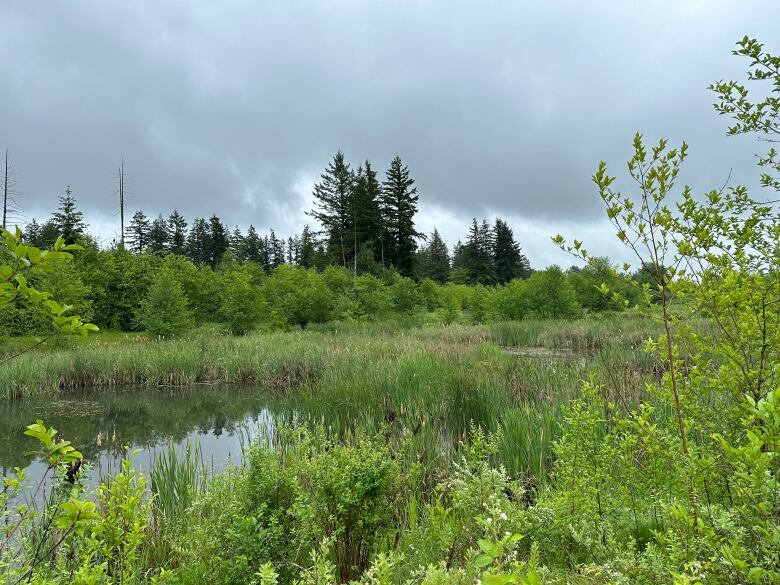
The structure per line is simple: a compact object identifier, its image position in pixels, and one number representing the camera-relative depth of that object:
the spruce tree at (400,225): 45.16
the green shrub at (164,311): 19.27
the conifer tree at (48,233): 40.63
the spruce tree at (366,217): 42.88
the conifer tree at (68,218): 36.19
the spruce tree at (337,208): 44.25
